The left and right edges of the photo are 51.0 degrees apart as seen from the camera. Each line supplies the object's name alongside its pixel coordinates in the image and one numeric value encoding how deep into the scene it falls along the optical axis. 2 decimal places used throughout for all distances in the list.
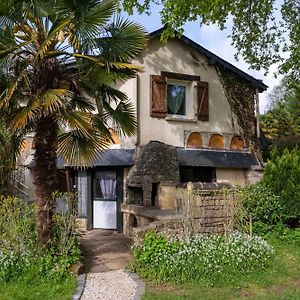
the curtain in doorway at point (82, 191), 11.53
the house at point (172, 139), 10.51
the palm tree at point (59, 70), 6.22
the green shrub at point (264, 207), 8.95
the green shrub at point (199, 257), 6.18
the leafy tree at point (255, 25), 10.14
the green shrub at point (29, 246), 6.07
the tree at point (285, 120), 19.13
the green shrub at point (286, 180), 8.92
